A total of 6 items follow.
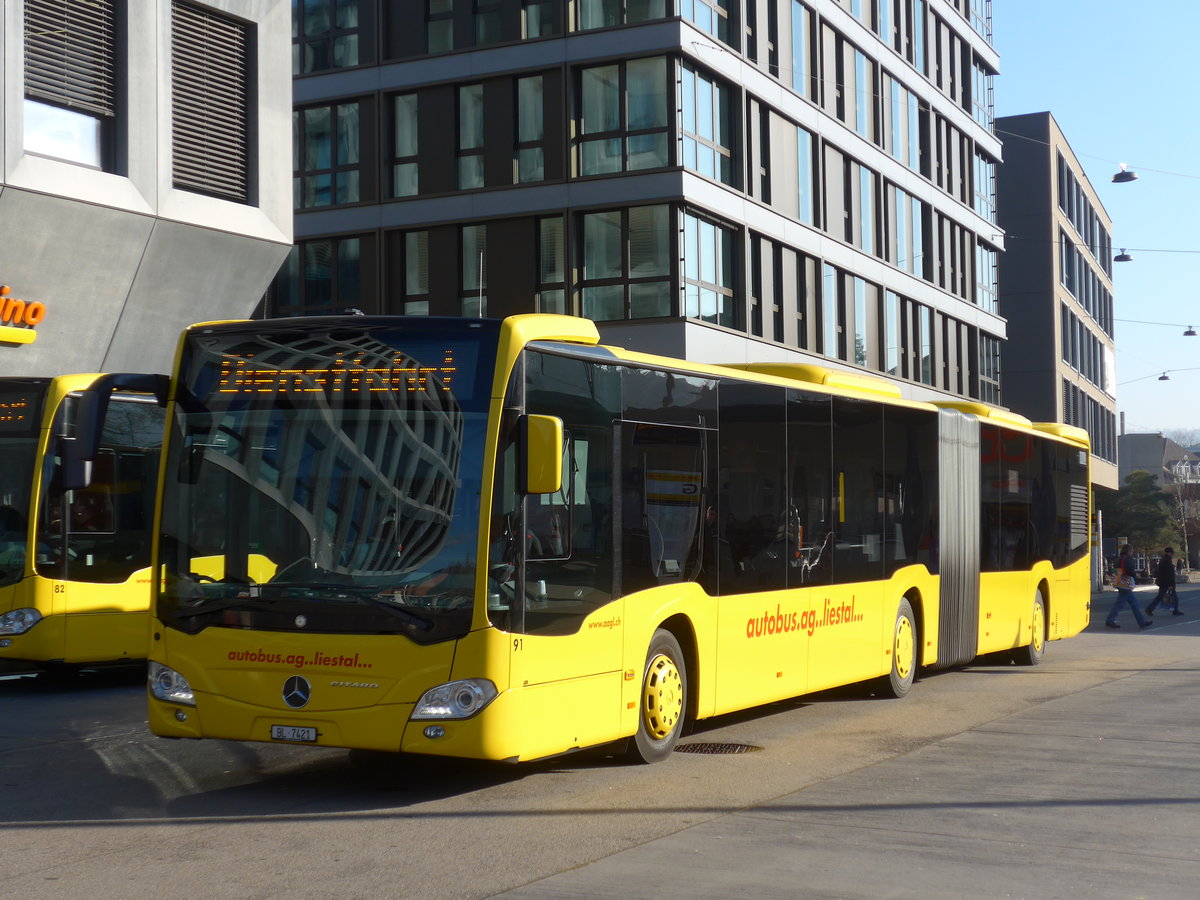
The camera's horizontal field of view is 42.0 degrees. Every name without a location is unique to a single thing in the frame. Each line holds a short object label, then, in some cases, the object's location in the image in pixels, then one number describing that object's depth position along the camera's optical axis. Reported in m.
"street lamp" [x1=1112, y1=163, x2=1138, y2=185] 40.69
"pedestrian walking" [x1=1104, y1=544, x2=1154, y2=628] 29.93
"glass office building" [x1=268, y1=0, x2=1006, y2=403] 30.20
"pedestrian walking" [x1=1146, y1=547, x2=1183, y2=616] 33.91
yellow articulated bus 8.64
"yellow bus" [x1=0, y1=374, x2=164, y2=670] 14.66
